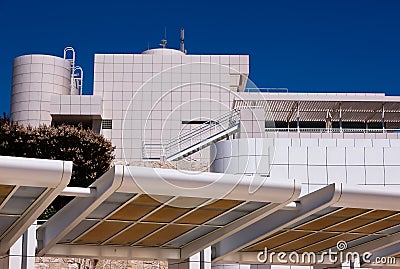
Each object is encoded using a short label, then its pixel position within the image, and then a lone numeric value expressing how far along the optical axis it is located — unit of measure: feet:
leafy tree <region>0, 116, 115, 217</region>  111.65
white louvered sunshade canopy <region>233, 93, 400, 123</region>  134.72
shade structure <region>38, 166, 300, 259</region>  42.88
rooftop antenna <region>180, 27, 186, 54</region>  178.09
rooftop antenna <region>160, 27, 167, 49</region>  176.04
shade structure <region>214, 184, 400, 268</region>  48.26
